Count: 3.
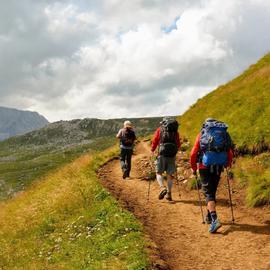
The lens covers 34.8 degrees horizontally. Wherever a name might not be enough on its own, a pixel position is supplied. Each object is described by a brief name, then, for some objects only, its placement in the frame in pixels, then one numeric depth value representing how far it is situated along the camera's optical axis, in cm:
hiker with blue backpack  1338
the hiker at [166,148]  1796
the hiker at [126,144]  2400
